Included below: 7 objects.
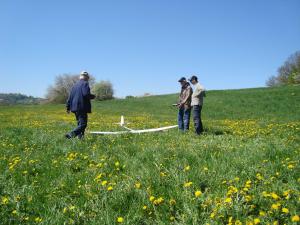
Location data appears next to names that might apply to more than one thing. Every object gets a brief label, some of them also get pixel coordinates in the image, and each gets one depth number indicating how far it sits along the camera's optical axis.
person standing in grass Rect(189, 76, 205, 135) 11.20
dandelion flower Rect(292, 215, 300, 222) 2.96
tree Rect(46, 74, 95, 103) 101.31
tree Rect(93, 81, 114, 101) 91.81
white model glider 11.45
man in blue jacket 9.80
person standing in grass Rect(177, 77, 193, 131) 12.27
